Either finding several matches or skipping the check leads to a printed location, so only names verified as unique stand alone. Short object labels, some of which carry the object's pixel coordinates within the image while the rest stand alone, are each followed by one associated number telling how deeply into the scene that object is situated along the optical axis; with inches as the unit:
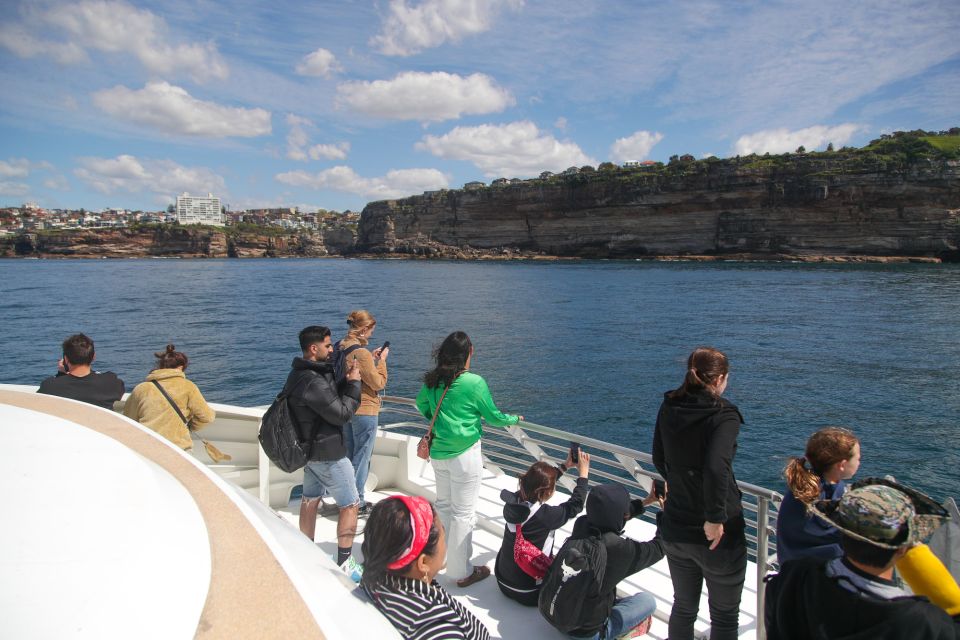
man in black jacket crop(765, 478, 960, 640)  58.9
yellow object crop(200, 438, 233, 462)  163.0
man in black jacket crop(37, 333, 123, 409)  150.3
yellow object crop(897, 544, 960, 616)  64.4
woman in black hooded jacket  98.8
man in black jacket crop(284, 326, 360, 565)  133.9
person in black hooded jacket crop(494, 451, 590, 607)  125.0
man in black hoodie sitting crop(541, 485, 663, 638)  113.3
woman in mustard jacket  143.9
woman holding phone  154.2
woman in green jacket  135.4
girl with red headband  72.7
